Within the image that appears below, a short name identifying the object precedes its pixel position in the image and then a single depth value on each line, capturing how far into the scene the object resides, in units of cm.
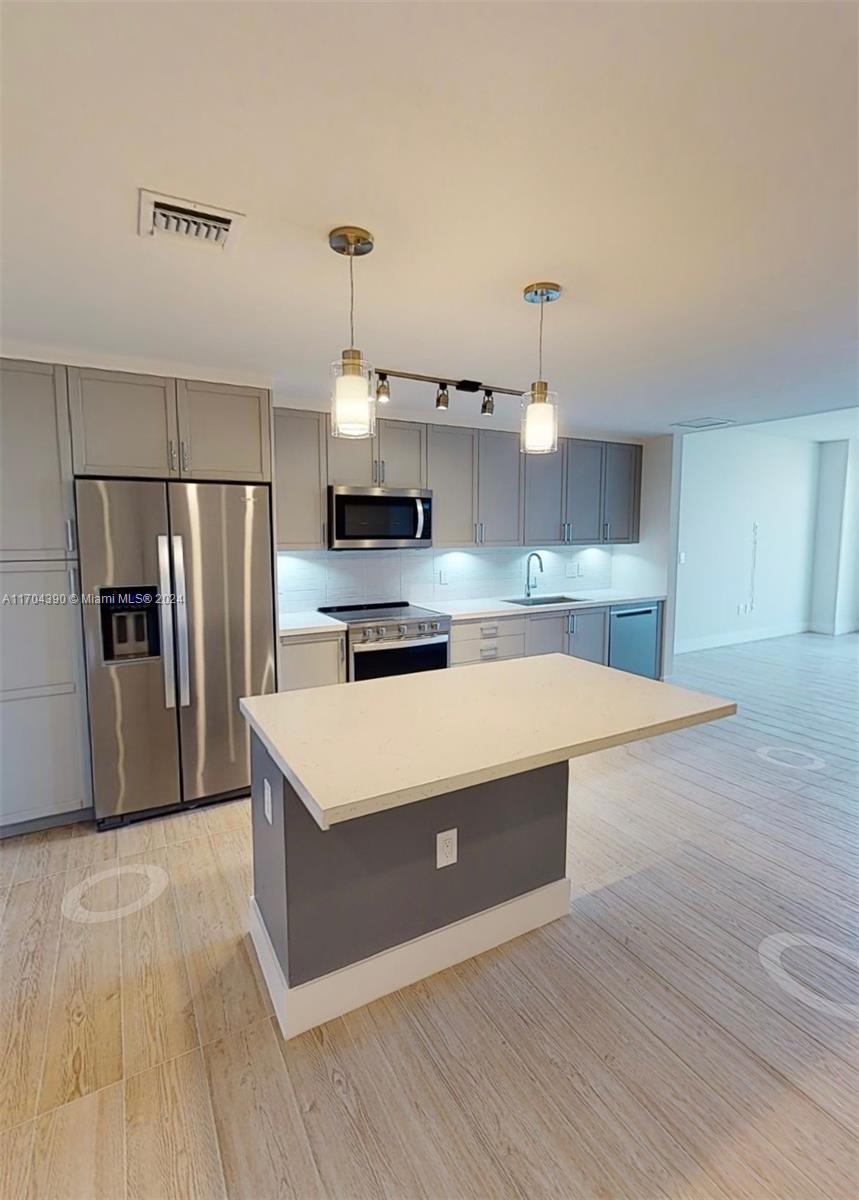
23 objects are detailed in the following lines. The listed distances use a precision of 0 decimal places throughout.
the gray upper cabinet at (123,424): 291
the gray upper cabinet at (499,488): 470
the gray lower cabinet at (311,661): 366
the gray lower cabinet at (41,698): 288
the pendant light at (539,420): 200
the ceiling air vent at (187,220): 159
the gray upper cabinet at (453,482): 445
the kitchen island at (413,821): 162
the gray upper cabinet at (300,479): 381
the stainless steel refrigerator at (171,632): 296
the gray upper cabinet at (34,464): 278
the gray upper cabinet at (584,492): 524
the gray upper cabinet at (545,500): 497
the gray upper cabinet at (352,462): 399
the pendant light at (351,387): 171
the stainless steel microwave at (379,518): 397
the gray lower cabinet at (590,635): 500
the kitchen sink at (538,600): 521
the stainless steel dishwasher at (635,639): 530
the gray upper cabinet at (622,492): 551
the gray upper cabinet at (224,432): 315
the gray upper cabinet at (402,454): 419
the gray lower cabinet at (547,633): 473
